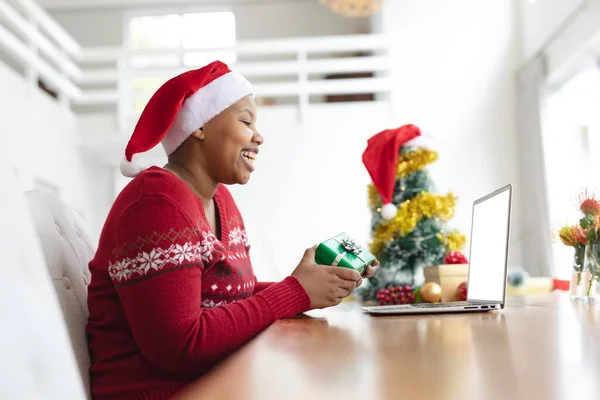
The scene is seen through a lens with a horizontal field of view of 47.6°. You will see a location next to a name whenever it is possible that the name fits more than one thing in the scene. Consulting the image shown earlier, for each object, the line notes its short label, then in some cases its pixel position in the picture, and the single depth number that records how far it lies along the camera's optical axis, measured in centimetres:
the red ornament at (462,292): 170
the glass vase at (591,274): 136
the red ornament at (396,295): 209
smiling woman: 96
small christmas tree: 225
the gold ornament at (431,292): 176
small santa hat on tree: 236
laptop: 118
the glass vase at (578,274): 141
